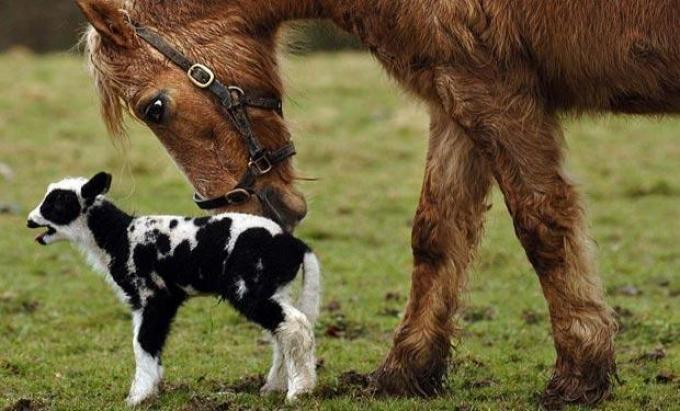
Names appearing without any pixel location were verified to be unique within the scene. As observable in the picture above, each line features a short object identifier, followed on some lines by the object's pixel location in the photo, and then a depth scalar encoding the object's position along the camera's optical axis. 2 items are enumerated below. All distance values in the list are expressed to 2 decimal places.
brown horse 11.12
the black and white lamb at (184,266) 11.68
